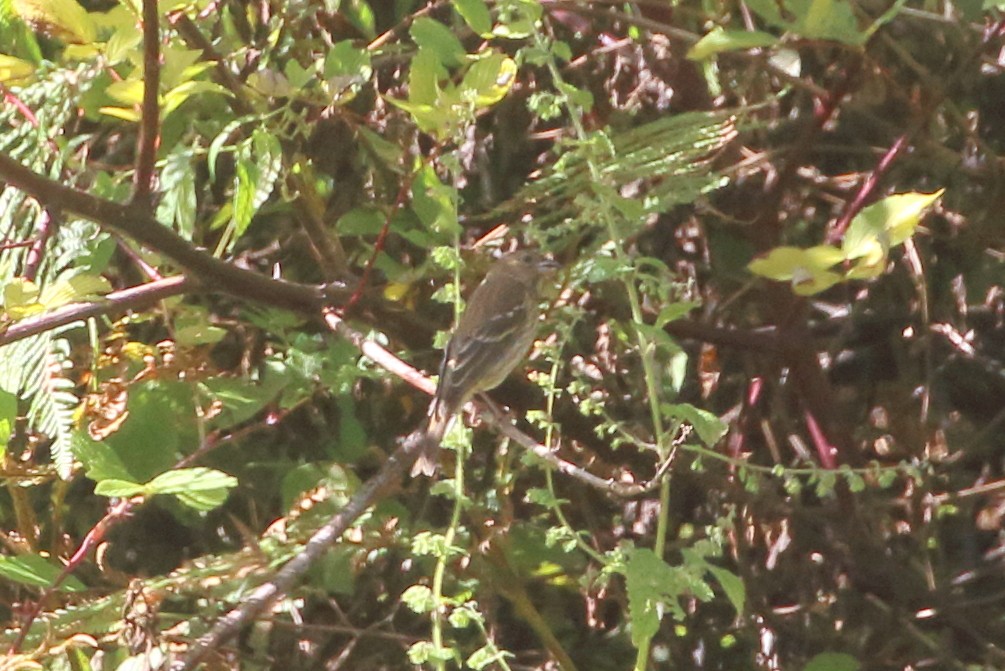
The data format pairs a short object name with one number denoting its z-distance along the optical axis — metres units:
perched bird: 5.54
